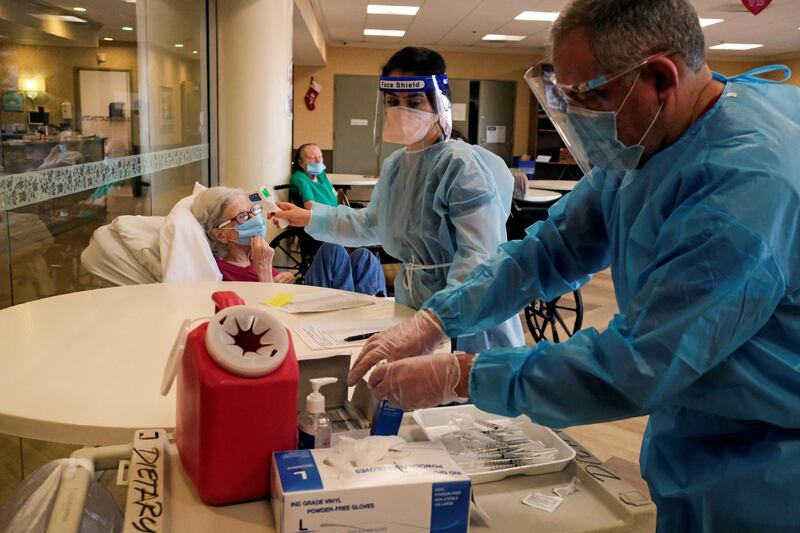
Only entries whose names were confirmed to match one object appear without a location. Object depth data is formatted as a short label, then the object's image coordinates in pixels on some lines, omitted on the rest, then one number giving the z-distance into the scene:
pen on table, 1.58
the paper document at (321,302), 1.85
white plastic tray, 0.97
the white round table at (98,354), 1.14
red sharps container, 0.80
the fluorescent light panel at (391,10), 7.72
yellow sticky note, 1.89
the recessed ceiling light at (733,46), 9.88
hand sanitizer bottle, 0.88
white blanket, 2.28
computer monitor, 2.25
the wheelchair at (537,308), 4.16
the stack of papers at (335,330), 1.55
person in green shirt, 5.30
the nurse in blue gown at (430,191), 1.76
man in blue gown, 0.79
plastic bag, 0.83
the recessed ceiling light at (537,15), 7.79
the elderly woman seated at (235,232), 2.50
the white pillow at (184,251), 2.23
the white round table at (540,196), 4.67
